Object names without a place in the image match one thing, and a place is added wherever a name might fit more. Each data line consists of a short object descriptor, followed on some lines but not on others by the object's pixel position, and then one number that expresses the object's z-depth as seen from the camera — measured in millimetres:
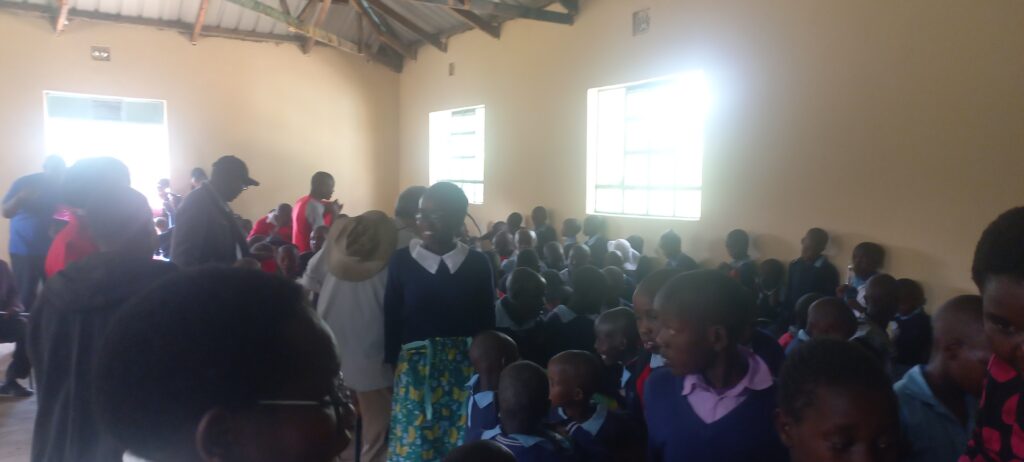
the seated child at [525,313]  3016
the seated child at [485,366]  2195
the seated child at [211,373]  773
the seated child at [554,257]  5527
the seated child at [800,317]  3197
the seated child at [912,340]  3202
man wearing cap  3043
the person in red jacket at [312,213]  5246
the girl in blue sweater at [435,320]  2465
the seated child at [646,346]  2160
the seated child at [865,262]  4891
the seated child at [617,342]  2650
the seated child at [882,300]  3297
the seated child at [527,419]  1832
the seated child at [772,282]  5328
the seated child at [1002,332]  1093
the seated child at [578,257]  4957
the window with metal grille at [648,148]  6492
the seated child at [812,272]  5137
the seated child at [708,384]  1531
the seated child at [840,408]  1229
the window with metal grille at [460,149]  9875
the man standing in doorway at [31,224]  4754
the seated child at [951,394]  1480
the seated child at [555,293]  3717
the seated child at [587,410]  2004
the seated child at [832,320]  2600
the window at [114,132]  9203
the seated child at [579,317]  3012
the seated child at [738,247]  5785
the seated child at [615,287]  3760
